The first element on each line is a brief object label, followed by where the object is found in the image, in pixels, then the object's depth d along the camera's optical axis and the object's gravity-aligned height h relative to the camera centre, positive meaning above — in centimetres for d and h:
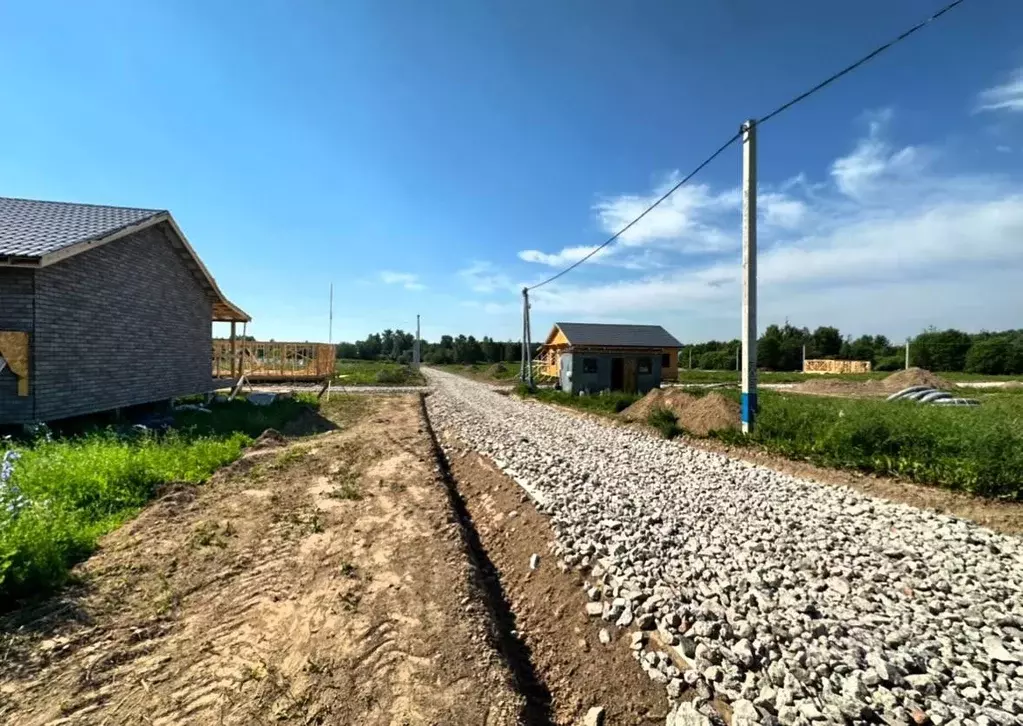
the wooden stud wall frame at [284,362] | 2641 +0
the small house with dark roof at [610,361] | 2425 +20
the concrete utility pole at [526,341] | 2811 +129
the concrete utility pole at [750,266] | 1004 +202
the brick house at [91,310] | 898 +111
